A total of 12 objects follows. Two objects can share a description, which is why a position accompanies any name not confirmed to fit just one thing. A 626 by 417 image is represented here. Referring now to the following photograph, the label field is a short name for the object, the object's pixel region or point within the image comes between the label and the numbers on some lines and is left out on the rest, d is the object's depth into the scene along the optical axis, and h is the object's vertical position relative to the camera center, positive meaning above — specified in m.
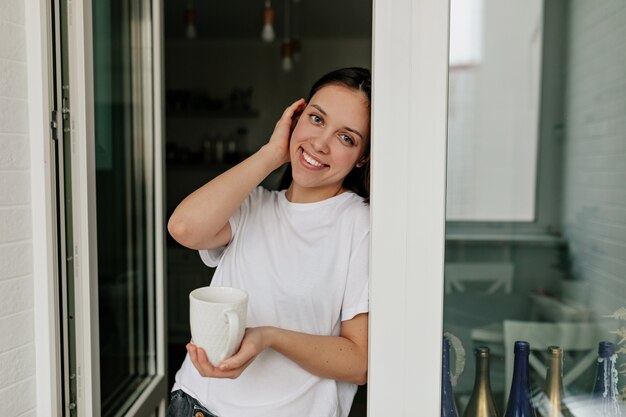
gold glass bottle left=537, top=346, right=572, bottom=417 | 1.09 -0.40
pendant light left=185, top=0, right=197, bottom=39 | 3.91 +1.00
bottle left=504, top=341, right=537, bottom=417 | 1.10 -0.40
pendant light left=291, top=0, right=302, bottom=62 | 4.66 +1.20
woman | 1.26 -0.18
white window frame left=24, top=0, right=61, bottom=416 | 1.34 -0.08
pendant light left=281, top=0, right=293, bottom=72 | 4.70 +0.96
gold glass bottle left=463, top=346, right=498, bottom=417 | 1.10 -0.42
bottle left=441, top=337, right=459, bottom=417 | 1.10 -0.40
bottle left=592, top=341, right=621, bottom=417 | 1.07 -0.38
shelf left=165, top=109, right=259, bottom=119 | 5.41 +0.52
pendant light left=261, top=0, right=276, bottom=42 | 3.56 +0.88
